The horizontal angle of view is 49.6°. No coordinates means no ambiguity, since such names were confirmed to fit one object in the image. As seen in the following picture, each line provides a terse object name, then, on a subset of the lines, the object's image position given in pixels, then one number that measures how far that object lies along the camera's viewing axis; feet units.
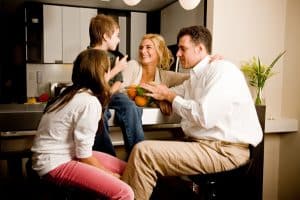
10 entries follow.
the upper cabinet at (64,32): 13.94
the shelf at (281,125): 7.68
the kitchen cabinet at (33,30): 13.58
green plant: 7.30
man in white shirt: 4.26
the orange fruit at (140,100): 5.26
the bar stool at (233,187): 4.53
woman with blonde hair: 6.50
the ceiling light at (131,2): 6.74
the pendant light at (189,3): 6.74
